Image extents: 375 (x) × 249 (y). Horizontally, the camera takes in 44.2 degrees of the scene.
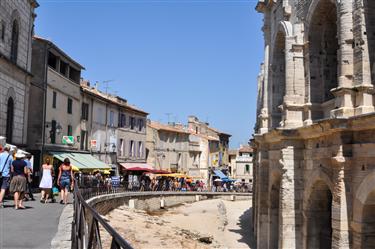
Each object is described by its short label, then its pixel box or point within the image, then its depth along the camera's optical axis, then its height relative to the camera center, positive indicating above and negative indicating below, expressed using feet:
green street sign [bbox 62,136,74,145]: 99.14 +7.12
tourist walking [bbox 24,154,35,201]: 45.88 -1.25
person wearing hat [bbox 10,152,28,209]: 37.32 -0.61
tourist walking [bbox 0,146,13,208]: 37.96 +0.19
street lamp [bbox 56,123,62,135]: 95.15 +9.07
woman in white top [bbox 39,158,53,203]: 46.78 -0.91
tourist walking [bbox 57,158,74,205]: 47.39 -0.57
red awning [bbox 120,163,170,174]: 137.75 +1.81
